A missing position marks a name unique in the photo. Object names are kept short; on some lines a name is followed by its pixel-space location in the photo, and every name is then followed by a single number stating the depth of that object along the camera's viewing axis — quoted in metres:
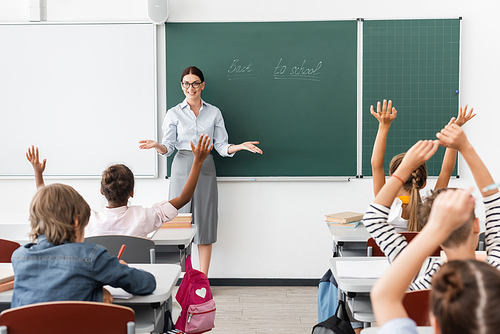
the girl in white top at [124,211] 2.39
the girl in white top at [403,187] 2.38
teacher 3.91
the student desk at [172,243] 2.56
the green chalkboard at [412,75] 3.95
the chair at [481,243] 2.63
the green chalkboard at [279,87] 3.98
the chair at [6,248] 2.33
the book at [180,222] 2.90
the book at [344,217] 2.94
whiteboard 4.00
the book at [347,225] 2.92
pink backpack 2.24
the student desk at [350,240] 2.67
